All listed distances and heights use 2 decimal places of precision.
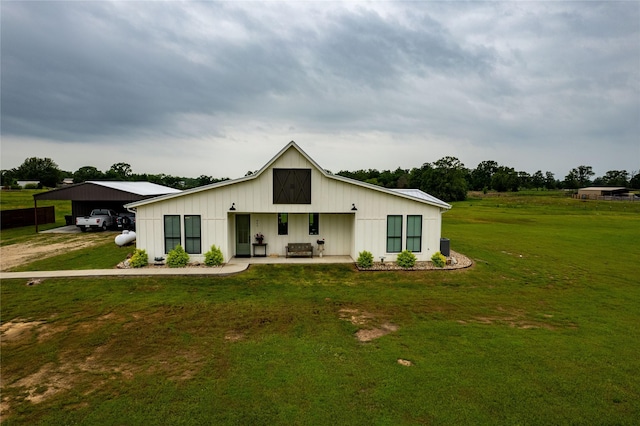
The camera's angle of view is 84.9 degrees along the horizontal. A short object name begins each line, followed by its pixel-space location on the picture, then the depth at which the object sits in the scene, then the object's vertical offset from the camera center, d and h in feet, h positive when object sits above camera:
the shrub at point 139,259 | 49.70 -9.38
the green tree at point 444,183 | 260.01 +7.83
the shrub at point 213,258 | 50.75 -9.35
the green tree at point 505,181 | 352.08 +12.48
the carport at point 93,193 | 82.48 +0.14
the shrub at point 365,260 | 51.67 -9.85
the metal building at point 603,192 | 298.15 +1.19
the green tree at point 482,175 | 385.29 +23.05
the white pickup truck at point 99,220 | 82.53 -6.30
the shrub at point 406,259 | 52.42 -9.96
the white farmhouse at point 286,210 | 51.75 -2.49
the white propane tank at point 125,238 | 62.64 -8.12
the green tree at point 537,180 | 432.66 +16.66
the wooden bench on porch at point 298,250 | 56.13 -9.11
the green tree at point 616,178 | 417.22 +19.70
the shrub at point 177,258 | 50.42 -9.35
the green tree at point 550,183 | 442.09 +13.13
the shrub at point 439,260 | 52.65 -10.02
